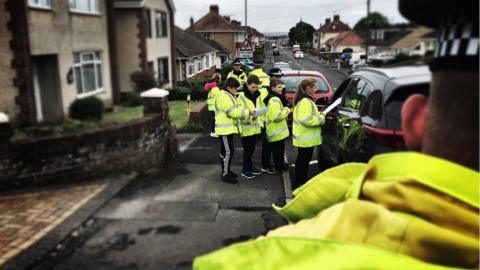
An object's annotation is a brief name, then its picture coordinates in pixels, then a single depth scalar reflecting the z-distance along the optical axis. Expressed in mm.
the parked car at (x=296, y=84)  10226
